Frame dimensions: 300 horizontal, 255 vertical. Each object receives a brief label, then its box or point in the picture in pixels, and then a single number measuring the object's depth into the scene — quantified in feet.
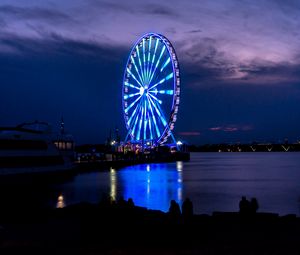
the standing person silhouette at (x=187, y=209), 51.80
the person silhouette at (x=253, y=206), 55.08
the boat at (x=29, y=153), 173.58
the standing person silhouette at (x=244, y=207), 54.54
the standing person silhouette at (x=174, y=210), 51.36
